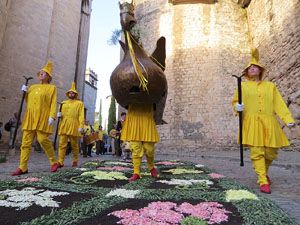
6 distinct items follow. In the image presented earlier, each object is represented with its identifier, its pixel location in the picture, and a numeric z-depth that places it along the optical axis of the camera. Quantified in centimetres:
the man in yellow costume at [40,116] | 384
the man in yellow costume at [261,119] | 296
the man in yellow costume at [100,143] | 1219
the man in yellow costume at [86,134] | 897
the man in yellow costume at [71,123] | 494
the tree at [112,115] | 2750
